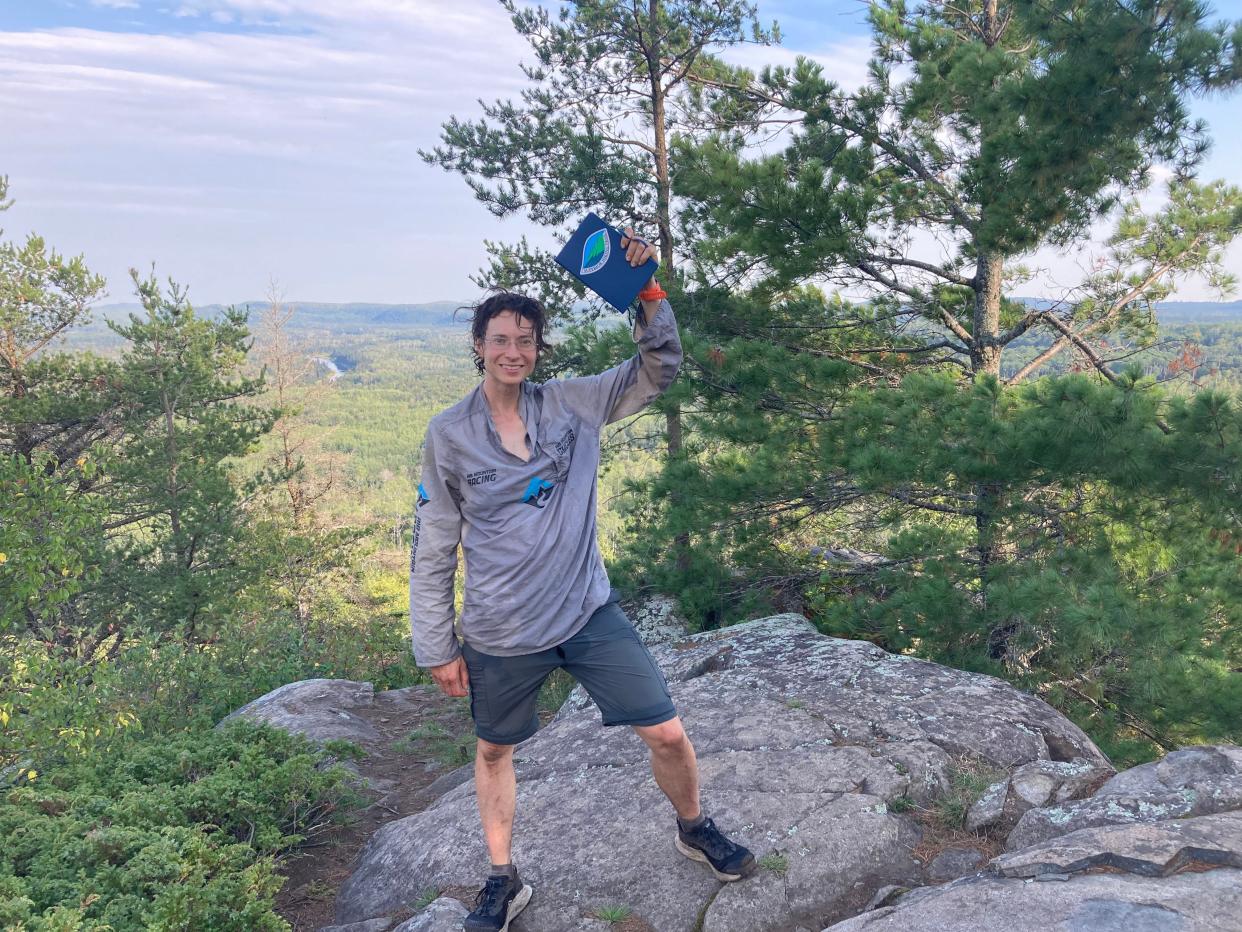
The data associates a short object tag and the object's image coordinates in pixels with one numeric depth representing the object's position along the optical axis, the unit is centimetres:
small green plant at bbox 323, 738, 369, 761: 500
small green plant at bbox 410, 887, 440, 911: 333
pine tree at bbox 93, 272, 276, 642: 1314
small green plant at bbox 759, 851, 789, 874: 306
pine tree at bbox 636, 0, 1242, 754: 448
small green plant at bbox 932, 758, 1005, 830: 337
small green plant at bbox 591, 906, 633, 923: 301
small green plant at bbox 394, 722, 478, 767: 573
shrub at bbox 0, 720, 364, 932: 304
